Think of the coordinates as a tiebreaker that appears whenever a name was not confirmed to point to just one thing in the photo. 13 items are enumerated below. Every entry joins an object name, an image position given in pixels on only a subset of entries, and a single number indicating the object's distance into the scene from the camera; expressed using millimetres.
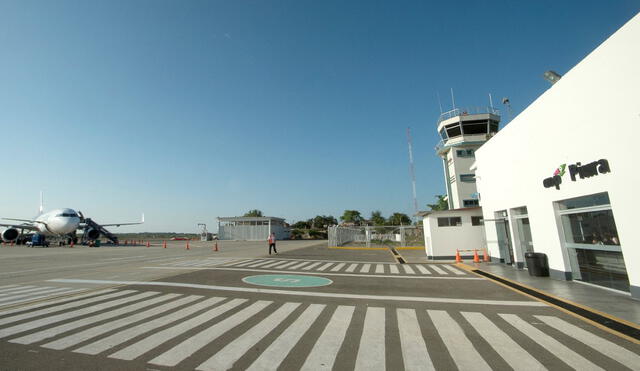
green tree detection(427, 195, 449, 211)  48241
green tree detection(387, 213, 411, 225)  85438
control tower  31656
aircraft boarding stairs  42656
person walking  22141
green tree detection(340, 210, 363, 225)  99506
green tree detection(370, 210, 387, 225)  90188
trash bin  10984
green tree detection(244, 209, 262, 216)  108762
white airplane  37031
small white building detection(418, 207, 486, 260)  17938
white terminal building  7086
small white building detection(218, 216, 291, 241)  63625
